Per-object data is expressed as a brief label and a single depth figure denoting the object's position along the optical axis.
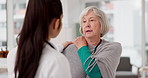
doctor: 1.19
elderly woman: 1.75
